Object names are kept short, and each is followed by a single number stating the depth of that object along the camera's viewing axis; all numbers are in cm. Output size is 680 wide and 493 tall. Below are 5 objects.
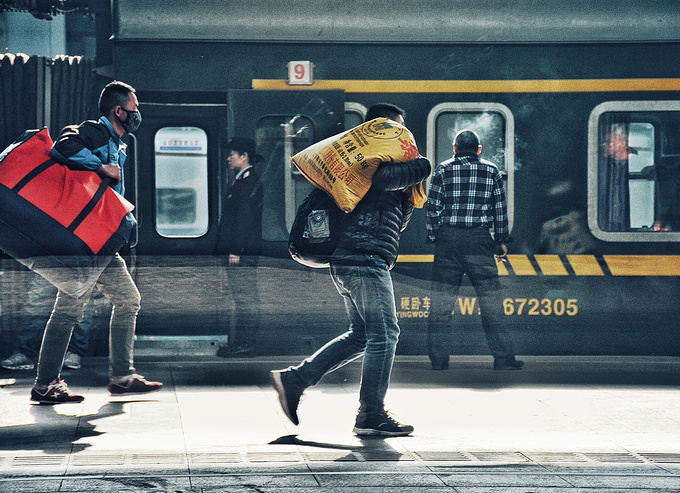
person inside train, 1512
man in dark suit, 1481
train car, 1476
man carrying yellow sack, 966
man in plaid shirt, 1437
